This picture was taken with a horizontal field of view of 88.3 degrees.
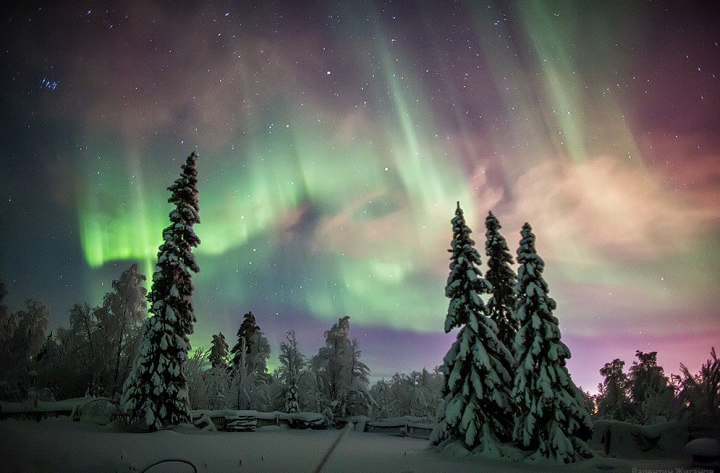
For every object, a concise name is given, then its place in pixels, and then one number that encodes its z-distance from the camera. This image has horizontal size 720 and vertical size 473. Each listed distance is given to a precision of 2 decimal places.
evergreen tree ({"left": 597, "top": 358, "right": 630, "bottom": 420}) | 47.26
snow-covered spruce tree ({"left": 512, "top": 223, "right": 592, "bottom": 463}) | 15.34
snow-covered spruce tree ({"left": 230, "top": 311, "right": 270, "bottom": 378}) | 50.53
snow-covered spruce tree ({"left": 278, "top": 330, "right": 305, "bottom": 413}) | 40.09
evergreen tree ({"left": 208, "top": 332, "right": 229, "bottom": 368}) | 55.31
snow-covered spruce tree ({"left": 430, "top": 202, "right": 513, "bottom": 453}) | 17.30
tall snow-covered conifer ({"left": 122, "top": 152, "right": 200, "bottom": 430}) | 19.34
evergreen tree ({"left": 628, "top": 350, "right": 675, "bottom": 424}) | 42.19
